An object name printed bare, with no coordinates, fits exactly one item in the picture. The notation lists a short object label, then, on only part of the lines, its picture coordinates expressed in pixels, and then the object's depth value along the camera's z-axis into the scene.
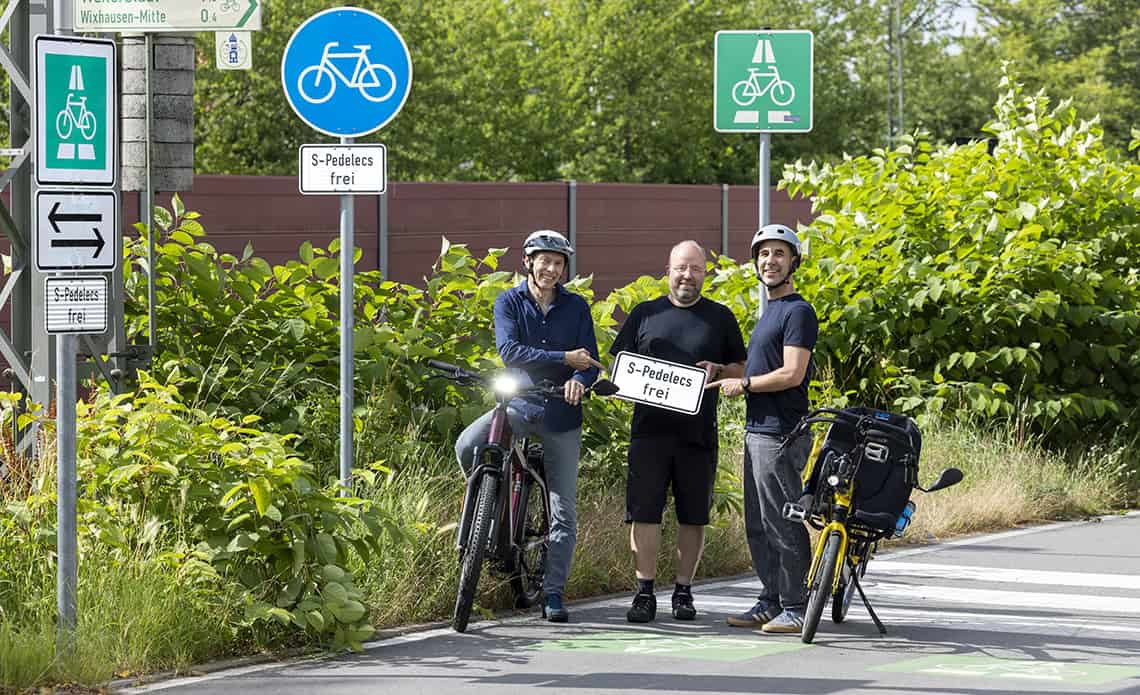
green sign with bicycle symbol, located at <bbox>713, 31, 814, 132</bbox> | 22.16
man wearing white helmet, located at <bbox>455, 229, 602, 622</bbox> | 18.28
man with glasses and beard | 18.50
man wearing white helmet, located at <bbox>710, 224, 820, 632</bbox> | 17.87
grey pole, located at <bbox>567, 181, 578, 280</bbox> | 45.25
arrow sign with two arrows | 14.64
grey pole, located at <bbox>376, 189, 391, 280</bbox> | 38.44
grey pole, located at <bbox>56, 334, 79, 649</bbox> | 14.93
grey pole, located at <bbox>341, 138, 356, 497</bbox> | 18.11
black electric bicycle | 17.61
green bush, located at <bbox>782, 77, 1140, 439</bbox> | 28.45
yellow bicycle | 17.50
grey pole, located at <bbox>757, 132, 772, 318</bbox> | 21.73
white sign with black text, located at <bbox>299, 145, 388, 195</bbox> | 17.89
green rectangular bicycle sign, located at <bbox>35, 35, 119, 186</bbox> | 14.66
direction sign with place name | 19.83
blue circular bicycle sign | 17.89
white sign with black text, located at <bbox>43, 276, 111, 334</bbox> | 14.66
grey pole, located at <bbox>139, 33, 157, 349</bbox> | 20.37
